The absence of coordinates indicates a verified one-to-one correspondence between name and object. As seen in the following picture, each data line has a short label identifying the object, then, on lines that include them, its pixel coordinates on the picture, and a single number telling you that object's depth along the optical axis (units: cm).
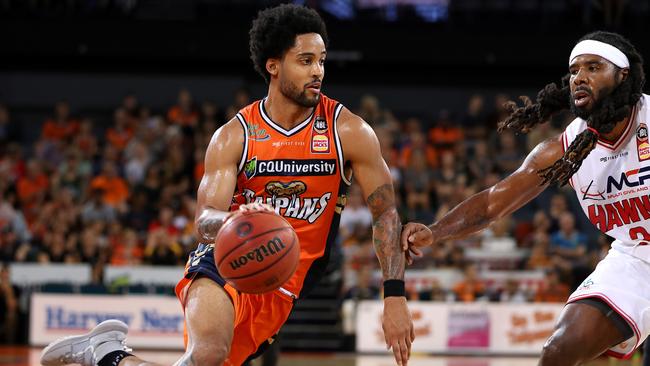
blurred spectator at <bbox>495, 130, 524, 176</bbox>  1584
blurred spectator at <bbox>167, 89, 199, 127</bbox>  1716
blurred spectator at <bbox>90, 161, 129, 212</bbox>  1561
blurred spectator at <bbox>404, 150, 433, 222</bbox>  1494
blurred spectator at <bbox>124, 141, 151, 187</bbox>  1609
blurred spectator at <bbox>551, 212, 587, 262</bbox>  1404
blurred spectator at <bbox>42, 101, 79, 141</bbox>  1728
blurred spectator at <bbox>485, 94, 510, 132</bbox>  1759
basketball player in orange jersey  538
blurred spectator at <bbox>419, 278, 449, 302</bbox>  1355
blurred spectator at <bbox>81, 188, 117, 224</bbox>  1499
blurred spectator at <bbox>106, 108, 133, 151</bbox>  1703
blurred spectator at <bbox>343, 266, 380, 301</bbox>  1356
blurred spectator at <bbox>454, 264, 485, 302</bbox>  1356
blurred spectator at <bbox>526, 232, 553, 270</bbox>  1407
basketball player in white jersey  511
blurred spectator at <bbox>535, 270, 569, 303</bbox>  1351
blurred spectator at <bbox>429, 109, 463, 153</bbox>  1698
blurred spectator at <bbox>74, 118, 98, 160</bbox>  1667
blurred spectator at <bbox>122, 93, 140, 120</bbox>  1745
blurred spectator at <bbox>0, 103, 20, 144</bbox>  1739
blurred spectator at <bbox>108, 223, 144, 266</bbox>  1420
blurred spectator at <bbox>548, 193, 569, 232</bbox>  1479
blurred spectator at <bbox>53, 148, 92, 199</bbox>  1593
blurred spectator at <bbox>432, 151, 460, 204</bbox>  1506
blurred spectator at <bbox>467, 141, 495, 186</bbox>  1566
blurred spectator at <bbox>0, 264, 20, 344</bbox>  1391
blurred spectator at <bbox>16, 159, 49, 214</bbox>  1594
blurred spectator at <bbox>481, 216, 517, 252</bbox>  1440
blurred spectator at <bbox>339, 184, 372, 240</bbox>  1460
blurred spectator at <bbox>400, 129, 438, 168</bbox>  1603
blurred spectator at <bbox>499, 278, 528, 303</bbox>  1355
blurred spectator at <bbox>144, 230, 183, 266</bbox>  1399
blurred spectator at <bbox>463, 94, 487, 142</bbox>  1727
